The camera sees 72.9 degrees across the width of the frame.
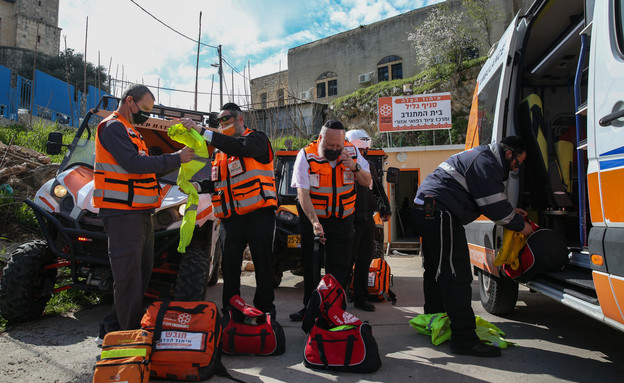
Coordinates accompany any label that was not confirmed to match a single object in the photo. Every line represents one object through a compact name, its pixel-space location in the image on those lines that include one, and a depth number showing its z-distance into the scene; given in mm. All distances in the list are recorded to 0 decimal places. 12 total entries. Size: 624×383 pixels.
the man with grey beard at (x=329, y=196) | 3920
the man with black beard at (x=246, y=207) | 3637
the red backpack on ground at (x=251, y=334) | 3236
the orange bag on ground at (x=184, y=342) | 2713
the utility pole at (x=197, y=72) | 19497
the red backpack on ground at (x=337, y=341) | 2928
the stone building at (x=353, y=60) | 26891
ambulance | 2242
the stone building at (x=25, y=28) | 33250
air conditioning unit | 28777
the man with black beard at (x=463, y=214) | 3236
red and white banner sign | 13844
